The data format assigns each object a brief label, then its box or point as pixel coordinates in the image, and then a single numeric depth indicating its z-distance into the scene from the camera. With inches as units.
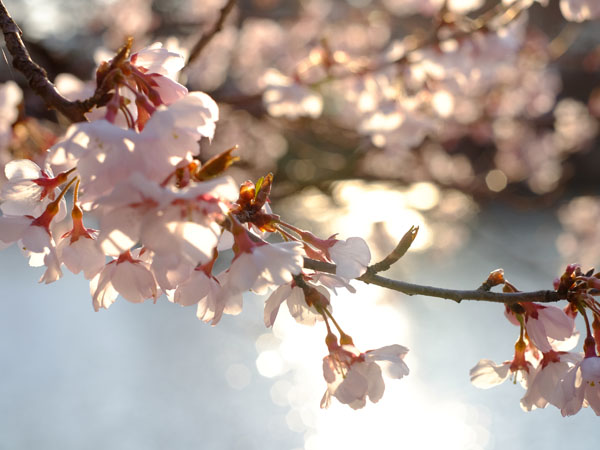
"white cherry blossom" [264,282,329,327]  32.5
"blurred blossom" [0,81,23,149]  47.7
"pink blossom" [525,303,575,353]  32.9
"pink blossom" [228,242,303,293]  31.2
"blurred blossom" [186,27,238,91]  139.9
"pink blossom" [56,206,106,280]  32.2
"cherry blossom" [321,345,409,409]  32.5
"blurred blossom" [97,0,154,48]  139.8
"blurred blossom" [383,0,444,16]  80.0
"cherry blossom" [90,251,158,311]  32.3
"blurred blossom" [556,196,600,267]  150.0
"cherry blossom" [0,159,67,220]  32.3
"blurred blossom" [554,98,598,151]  148.8
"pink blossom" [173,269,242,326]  32.2
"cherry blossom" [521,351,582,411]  33.1
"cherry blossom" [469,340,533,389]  33.7
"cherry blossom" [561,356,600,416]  32.6
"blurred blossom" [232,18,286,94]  141.7
